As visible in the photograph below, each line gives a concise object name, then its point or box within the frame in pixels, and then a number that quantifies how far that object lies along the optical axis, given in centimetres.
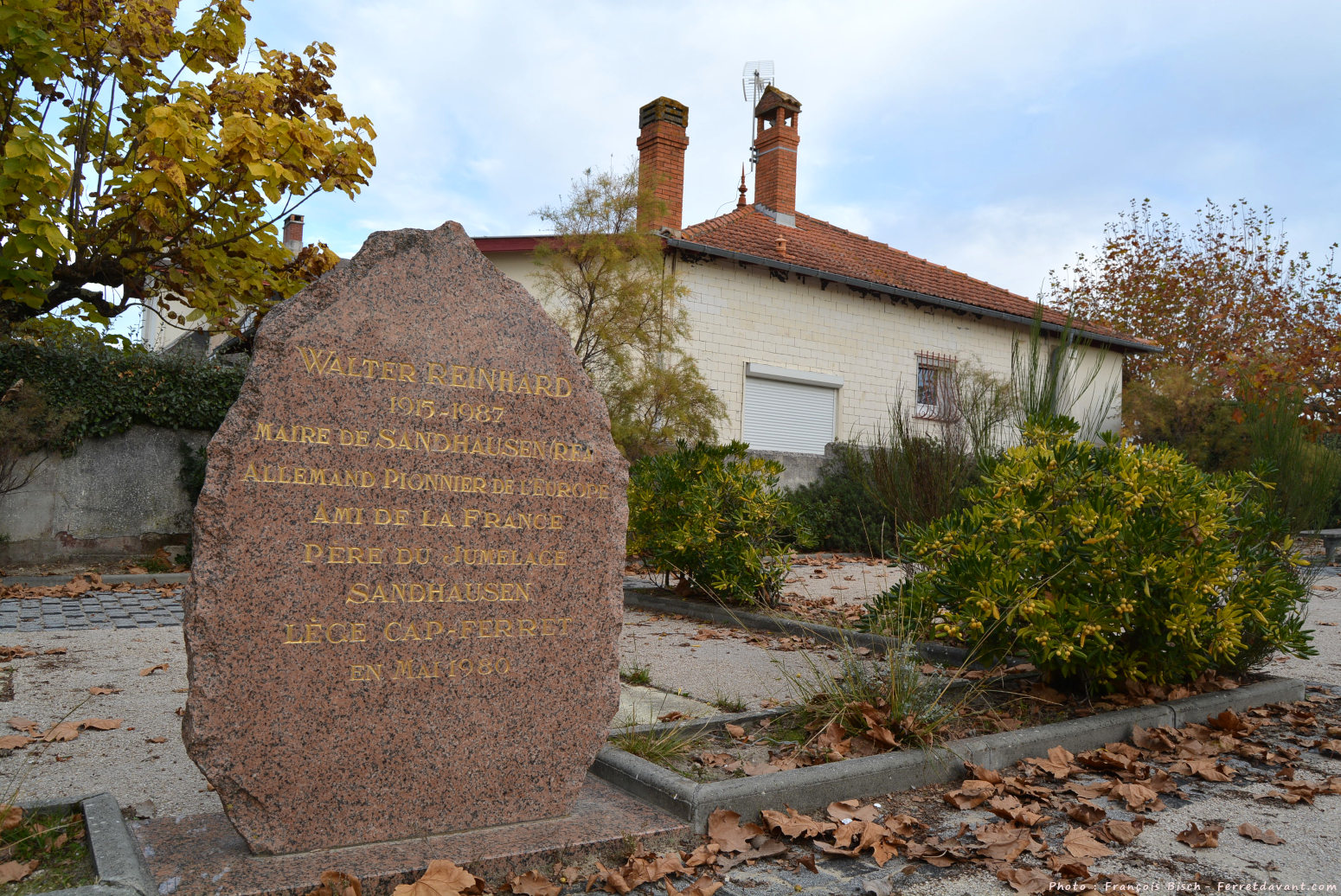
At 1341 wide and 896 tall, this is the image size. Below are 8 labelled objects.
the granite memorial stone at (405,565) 312
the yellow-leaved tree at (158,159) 782
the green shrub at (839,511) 1484
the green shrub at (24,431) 1017
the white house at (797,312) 1759
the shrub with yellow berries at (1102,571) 477
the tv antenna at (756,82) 2184
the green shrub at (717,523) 875
